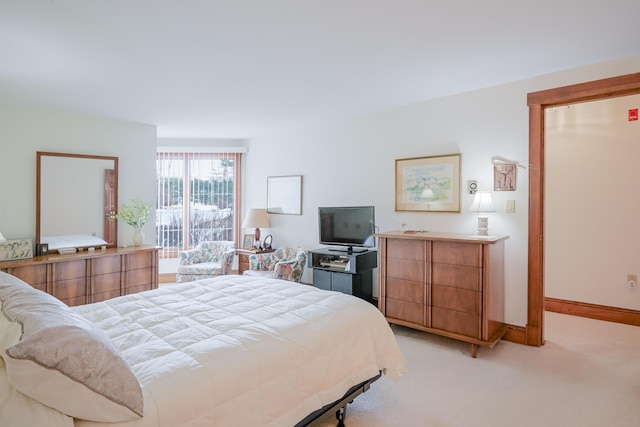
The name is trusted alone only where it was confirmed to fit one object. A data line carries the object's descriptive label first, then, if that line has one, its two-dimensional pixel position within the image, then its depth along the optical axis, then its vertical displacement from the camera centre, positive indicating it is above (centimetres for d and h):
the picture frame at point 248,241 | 594 -48
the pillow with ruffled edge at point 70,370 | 113 -53
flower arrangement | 464 -2
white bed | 134 -65
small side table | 550 -71
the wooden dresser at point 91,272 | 367 -70
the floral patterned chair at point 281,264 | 457 -70
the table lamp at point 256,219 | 563 -11
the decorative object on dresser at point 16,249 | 367 -40
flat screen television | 421 -17
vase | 470 -34
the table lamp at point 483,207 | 344 +7
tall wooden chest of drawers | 308 -66
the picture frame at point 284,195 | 549 +29
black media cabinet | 410 -68
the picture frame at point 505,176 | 340 +36
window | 607 +23
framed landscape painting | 381 +34
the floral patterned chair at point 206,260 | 510 -75
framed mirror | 416 +14
